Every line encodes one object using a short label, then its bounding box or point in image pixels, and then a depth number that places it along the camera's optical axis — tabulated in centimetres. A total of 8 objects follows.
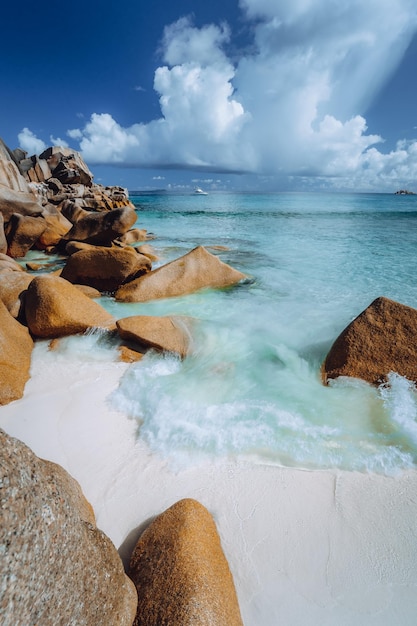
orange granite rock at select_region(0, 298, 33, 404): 332
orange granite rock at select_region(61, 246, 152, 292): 653
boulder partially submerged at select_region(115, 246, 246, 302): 645
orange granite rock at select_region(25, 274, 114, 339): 442
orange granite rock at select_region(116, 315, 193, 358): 423
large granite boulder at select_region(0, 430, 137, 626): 97
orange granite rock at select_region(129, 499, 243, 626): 150
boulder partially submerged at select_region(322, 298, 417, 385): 360
